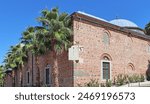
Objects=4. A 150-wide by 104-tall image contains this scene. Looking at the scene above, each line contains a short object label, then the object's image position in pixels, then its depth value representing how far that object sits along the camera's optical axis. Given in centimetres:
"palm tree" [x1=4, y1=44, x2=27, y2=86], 3456
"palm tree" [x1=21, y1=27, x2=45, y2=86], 2262
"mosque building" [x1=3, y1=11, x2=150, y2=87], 2409
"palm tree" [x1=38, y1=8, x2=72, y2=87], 2200
